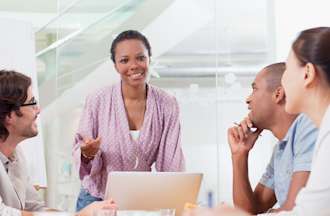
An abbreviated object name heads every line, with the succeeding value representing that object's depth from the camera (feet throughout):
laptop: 8.99
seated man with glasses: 9.60
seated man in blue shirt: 8.97
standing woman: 10.63
